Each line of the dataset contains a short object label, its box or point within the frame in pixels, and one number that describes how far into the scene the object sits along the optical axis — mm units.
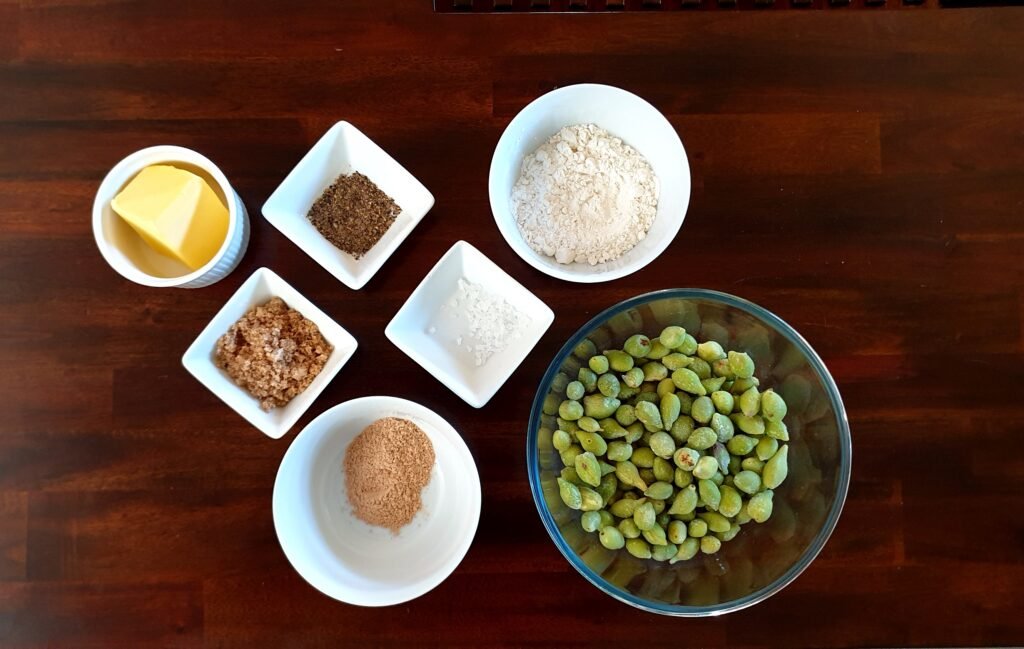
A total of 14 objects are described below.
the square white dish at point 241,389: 757
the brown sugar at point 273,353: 771
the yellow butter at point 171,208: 735
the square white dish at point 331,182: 789
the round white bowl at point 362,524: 759
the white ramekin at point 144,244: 755
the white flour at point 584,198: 807
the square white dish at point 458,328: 783
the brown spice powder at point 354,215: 826
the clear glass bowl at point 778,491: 743
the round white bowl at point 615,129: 783
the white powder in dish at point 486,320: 820
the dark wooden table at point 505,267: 830
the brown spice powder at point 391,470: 804
